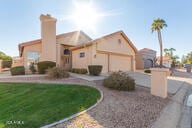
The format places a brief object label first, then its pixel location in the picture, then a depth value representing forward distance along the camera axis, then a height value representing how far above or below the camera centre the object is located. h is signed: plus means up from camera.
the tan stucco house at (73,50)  10.91 +1.75
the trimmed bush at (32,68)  10.63 -0.53
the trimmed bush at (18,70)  10.02 -0.74
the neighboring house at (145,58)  21.41 +1.38
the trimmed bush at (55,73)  7.86 -0.83
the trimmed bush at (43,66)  9.94 -0.27
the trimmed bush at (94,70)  9.44 -0.67
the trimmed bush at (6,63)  16.04 +0.08
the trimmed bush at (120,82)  5.93 -1.24
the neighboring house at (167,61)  34.23 +1.20
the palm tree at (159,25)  20.90 +9.09
